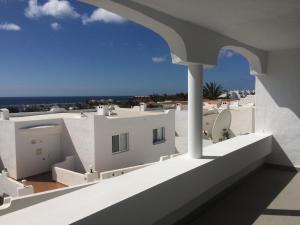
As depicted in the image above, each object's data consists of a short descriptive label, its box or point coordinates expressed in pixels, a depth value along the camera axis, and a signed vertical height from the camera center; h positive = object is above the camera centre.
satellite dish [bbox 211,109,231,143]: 9.82 -1.02
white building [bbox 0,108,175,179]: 14.26 -2.15
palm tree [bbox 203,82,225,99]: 32.09 +0.83
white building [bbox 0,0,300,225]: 2.71 -0.81
